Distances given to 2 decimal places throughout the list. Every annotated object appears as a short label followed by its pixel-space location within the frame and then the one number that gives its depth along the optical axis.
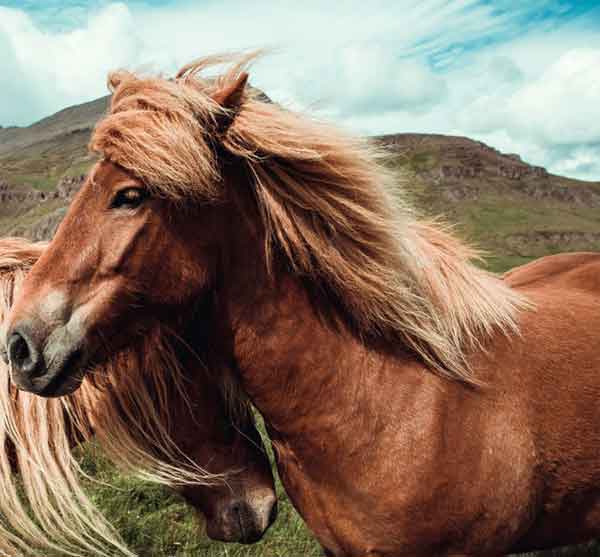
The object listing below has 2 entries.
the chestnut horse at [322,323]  2.20
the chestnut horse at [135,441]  2.96
